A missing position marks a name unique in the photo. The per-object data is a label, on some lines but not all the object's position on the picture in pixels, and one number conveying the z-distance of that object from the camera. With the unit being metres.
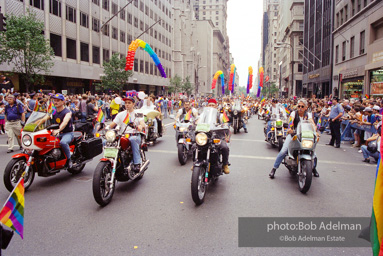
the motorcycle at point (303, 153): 6.15
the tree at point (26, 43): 20.92
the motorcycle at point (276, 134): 11.04
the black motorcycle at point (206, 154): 5.46
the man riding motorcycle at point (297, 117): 7.14
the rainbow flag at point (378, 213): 2.08
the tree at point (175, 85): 67.31
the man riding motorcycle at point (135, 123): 6.39
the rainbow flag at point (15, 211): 2.20
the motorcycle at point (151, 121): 11.94
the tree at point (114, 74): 35.91
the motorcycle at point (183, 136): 7.88
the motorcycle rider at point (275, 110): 12.08
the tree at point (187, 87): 72.99
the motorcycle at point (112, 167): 5.25
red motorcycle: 5.98
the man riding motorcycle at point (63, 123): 6.76
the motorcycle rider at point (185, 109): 10.58
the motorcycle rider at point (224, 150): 6.45
